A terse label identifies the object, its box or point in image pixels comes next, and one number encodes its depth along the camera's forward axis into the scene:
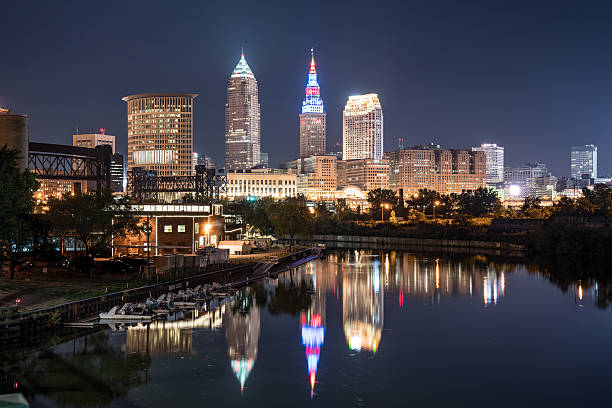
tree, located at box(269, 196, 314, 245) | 107.44
